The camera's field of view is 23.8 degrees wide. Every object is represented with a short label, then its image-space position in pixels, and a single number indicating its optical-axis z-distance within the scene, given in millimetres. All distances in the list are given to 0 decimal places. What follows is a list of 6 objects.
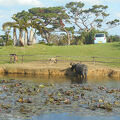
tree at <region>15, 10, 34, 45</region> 49125
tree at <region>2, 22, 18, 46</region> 47631
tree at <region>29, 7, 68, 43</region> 66438
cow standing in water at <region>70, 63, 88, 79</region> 27347
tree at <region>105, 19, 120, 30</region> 72888
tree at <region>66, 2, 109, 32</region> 72750
